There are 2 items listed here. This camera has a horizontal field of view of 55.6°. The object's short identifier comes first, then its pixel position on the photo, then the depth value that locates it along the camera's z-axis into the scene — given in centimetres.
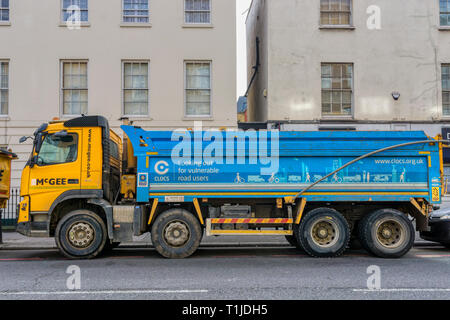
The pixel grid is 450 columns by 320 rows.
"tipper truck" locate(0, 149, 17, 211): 1042
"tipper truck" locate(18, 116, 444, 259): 900
